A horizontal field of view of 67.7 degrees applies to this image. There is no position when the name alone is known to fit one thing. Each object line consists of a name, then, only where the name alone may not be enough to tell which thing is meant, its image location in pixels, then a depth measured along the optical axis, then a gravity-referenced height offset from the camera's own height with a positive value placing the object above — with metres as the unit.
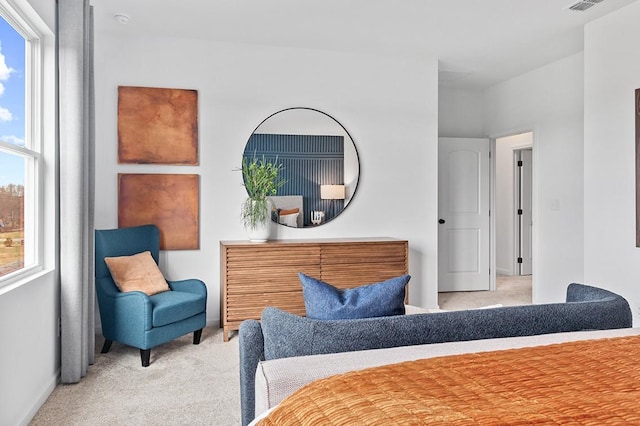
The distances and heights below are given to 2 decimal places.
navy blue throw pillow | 1.59 -0.30
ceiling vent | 3.56 +1.57
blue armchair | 3.29 -0.67
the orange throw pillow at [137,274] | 3.61 -0.47
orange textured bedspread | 0.86 -0.36
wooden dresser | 3.96 -0.48
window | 2.40 +0.37
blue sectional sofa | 1.38 -0.36
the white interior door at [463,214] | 6.06 -0.02
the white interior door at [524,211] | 7.23 +0.02
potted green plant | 4.23 +0.20
